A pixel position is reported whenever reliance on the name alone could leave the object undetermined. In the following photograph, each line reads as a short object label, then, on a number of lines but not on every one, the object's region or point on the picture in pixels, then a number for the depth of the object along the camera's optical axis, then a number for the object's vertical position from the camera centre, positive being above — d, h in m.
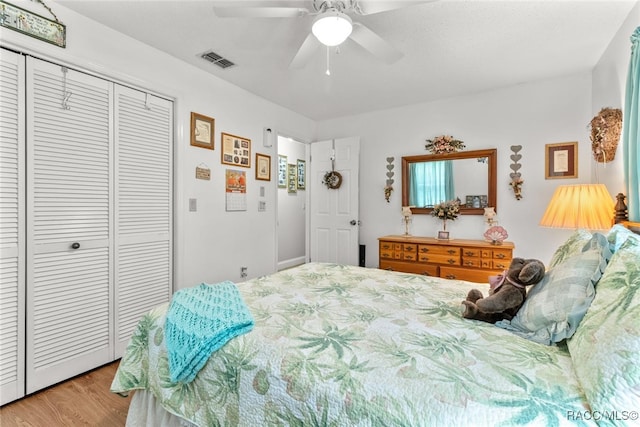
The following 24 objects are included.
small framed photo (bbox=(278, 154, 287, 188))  5.54 +0.79
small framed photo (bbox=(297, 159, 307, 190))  5.98 +0.78
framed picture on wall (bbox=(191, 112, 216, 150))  2.93 +0.83
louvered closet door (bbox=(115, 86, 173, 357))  2.40 +0.07
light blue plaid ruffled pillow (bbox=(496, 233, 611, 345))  1.09 -0.33
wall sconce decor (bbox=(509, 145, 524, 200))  3.28 +0.44
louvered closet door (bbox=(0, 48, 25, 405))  1.82 -0.08
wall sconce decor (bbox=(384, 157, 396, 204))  4.05 +0.46
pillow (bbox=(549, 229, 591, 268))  1.45 -0.16
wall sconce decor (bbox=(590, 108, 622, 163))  2.22 +0.63
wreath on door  4.32 +0.49
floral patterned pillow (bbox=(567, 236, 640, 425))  0.74 -0.35
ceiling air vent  2.66 +1.41
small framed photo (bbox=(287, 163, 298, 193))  5.74 +0.68
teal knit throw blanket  1.16 -0.47
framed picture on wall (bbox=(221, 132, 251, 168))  3.26 +0.71
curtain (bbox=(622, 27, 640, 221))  1.71 +0.47
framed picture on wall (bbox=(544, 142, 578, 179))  3.03 +0.55
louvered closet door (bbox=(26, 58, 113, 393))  1.96 -0.07
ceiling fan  1.61 +1.10
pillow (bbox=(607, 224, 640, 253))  1.20 -0.09
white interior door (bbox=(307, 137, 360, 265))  4.21 +0.14
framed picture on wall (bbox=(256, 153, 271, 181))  3.67 +0.58
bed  0.79 -0.49
